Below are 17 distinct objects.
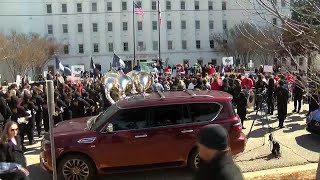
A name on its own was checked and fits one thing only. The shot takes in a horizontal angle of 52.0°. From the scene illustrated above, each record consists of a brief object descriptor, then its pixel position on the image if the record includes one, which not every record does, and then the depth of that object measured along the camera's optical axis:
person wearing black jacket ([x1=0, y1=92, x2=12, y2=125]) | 9.18
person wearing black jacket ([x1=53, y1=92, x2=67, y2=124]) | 9.70
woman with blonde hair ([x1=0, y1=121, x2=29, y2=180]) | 4.72
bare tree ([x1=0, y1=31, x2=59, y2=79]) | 41.64
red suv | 6.52
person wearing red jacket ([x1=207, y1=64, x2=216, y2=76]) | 21.81
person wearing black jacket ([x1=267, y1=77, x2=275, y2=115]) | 11.75
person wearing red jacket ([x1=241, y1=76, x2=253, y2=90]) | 13.18
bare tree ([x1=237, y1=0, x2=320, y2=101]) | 3.96
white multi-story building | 59.33
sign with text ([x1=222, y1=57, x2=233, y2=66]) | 30.09
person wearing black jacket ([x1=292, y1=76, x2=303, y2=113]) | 11.85
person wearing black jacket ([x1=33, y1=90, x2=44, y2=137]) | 9.68
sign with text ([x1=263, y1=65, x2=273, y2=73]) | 17.42
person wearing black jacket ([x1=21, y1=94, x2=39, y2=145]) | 9.14
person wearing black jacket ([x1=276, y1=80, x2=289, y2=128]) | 9.97
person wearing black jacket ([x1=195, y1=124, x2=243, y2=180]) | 2.56
